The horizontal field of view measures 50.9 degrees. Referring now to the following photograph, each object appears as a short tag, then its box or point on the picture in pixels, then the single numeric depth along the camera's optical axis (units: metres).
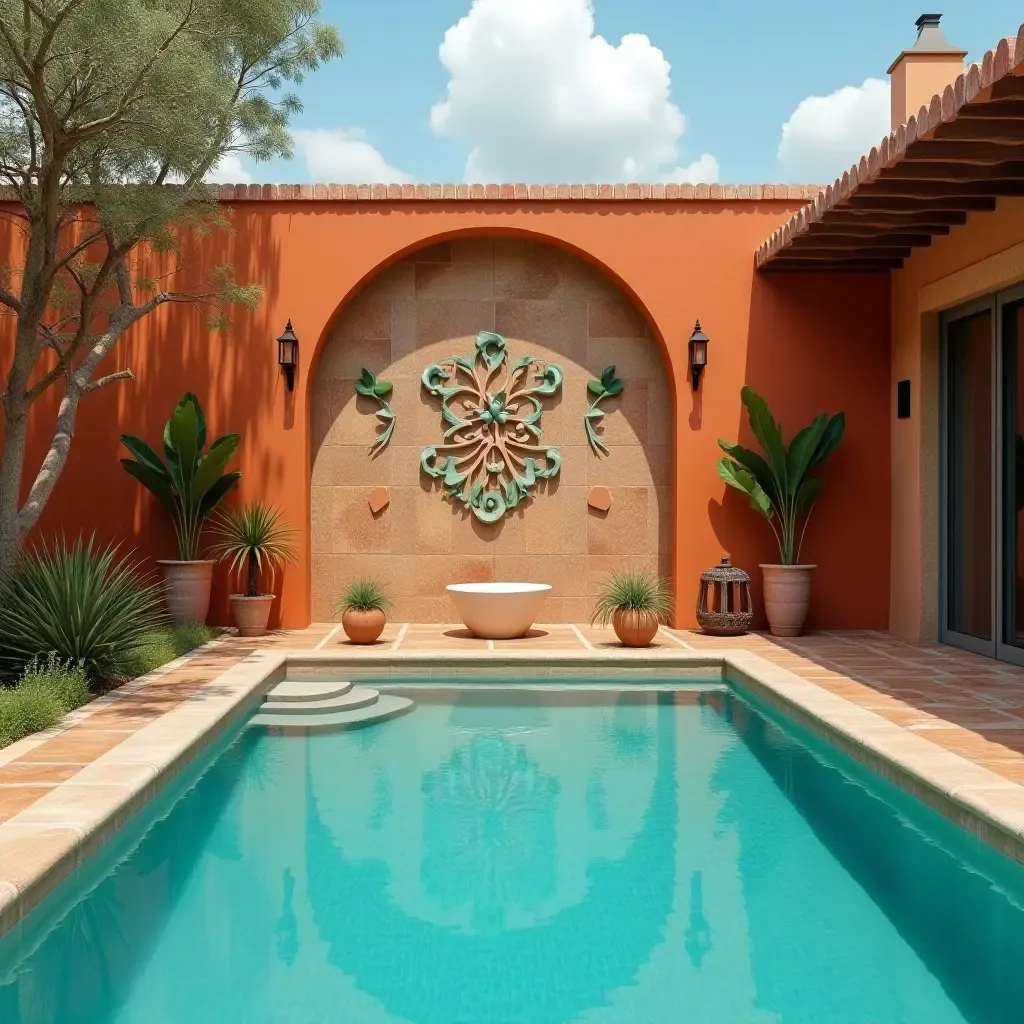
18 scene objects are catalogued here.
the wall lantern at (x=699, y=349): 9.53
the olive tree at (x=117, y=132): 6.07
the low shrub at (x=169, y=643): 7.31
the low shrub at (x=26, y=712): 5.09
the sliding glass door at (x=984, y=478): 7.57
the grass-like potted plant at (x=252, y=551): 9.11
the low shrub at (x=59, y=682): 5.76
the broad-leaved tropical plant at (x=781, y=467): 9.17
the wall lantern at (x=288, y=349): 9.46
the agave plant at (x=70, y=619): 6.34
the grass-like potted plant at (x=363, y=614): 8.53
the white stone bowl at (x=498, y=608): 8.91
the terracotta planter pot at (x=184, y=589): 8.90
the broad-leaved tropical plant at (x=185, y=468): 8.99
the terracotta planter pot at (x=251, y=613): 9.12
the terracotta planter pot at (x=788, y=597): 9.21
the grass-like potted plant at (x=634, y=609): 8.35
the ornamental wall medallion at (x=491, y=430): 10.13
